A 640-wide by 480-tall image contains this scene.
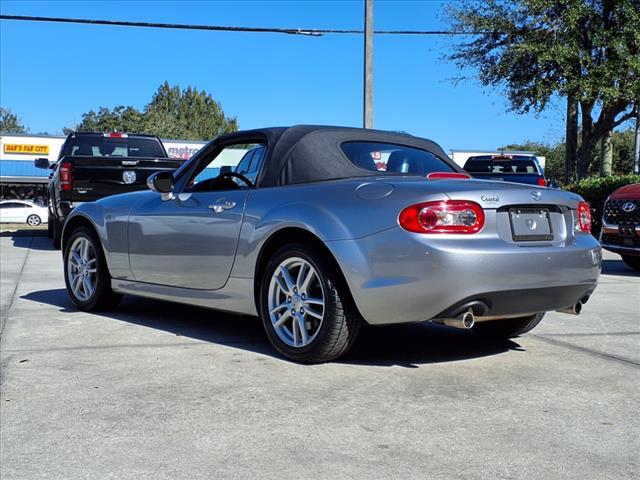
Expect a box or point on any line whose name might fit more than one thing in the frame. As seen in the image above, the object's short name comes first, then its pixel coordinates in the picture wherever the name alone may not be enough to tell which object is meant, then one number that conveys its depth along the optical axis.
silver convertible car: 4.09
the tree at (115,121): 77.12
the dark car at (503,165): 17.17
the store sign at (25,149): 43.34
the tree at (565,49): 18.98
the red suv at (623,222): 9.50
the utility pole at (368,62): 16.19
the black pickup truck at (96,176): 11.75
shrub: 15.59
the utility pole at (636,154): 24.07
